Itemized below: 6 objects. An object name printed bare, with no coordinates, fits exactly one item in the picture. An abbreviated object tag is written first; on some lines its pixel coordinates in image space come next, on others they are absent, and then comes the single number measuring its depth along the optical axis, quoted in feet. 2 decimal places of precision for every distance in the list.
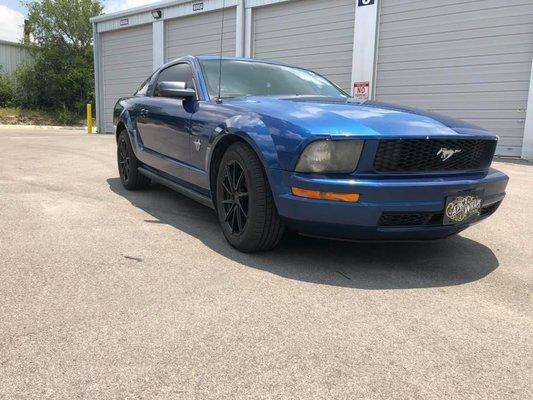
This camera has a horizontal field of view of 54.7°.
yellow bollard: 63.72
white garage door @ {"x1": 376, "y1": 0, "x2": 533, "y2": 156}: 34.47
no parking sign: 41.93
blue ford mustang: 9.87
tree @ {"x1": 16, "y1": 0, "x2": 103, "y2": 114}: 93.66
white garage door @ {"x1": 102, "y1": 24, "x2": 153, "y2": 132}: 62.80
